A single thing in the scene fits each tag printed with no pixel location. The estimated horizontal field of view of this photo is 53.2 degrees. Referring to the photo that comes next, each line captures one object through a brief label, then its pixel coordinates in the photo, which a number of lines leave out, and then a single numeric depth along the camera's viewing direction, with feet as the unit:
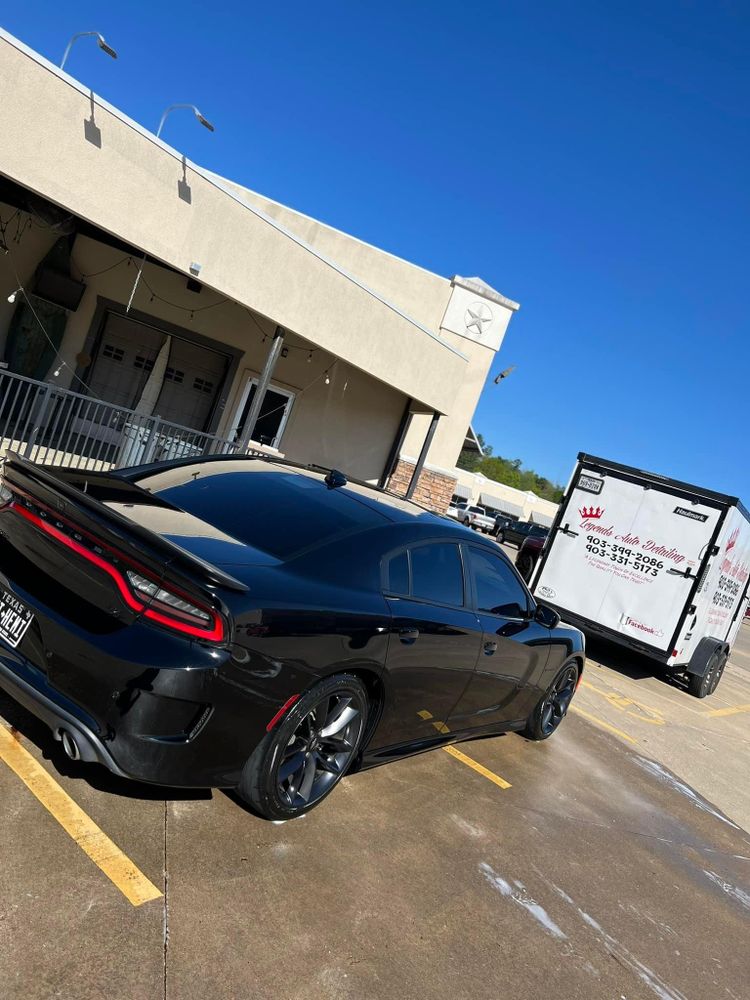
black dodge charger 9.11
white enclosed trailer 31.22
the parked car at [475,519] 138.21
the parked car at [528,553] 67.15
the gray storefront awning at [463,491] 193.36
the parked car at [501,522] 142.20
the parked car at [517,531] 128.06
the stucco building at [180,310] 27.02
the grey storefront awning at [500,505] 213.95
